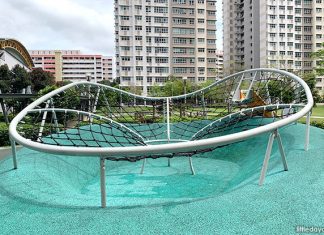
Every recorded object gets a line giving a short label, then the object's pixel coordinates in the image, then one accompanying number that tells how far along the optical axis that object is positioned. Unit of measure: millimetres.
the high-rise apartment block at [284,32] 54688
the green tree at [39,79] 45312
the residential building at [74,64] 108812
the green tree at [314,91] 29089
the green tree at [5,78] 31047
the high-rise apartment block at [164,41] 49781
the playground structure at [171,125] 2689
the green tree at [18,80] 34506
